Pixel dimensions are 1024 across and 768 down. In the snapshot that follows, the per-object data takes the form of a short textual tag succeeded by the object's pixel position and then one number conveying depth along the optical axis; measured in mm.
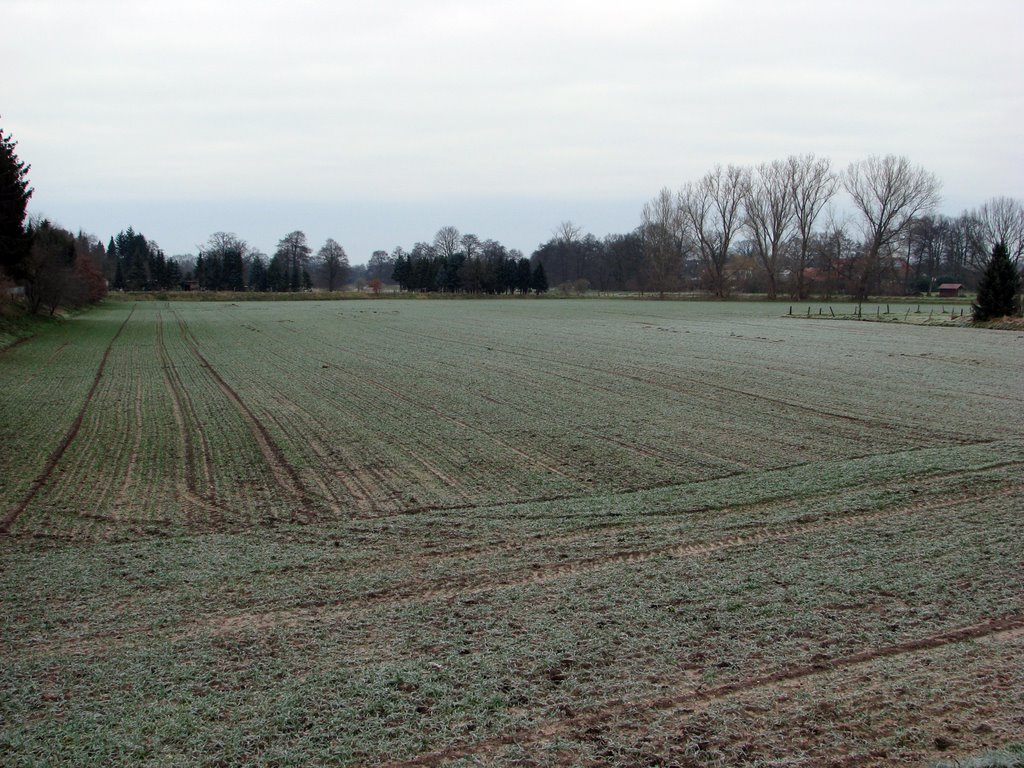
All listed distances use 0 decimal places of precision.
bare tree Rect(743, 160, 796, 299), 93375
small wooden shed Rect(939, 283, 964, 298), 96012
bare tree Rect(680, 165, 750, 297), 97312
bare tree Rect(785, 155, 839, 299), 92375
